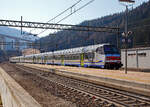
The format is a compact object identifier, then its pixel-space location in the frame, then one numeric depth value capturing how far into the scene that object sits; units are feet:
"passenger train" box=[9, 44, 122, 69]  71.56
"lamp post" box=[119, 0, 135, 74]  54.64
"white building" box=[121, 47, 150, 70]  79.46
